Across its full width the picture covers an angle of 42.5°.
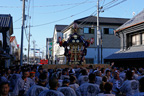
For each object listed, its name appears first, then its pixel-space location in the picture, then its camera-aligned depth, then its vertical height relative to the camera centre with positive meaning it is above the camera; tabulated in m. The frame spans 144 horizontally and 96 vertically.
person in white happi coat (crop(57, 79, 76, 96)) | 4.89 -0.99
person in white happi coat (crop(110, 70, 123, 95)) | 7.63 -1.26
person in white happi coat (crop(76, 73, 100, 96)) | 5.46 -1.08
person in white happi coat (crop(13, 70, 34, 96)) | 6.98 -1.32
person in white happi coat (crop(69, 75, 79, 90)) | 6.11 -0.99
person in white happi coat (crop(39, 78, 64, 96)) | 4.13 -0.85
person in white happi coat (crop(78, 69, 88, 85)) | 8.21 -1.13
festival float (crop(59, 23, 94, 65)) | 22.75 +0.70
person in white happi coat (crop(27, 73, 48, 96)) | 4.82 -0.91
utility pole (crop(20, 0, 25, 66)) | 19.41 +2.65
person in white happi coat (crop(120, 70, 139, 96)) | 5.98 -1.09
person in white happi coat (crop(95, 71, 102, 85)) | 7.78 -1.09
